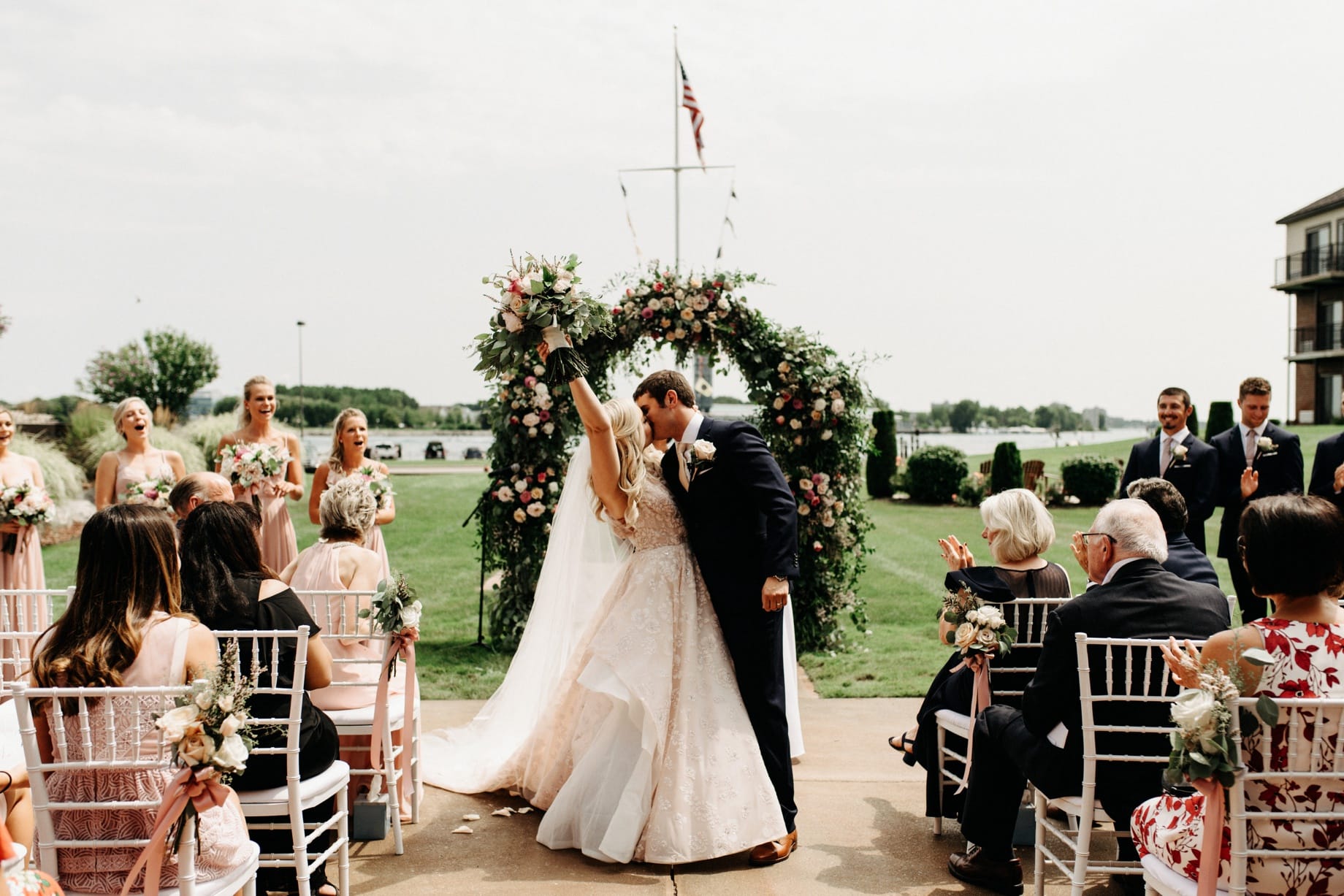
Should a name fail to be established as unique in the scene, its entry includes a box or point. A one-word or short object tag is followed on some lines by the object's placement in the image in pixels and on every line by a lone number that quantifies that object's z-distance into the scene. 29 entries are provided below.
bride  4.24
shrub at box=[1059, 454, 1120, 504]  22.73
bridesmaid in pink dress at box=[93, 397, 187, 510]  7.11
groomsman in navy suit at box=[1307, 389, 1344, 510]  7.58
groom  4.49
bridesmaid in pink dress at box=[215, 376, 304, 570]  7.04
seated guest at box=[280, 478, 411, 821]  4.57
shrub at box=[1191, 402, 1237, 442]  26.86
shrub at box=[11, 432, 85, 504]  16.31
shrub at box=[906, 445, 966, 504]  23.86
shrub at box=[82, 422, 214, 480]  19.48
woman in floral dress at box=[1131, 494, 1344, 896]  2.65
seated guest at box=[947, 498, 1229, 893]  3.46
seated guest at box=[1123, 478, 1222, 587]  4.78
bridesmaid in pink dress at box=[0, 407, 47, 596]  6.94
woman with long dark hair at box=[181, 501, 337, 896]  3.55
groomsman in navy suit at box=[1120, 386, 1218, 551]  7.36
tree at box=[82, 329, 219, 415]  37.56
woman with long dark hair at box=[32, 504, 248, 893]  2.87
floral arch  8.66
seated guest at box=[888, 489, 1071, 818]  4.36
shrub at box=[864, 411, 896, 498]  25.41
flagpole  12.47
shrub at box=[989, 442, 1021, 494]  21.59
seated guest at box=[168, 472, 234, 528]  4.70
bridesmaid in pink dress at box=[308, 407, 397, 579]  6.91
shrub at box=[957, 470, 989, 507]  23.48
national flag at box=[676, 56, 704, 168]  12.79
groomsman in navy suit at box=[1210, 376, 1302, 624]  7.84
